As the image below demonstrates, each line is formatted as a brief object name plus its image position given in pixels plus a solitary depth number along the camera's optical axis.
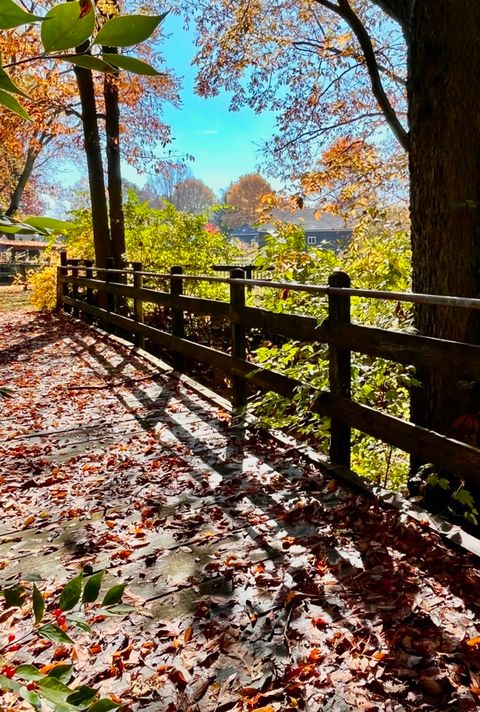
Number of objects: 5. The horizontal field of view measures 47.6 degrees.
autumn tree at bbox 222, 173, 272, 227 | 62.26
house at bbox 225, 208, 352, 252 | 49.59
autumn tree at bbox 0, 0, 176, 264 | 11.27
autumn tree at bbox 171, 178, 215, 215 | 71.69
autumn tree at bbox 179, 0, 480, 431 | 2.85
